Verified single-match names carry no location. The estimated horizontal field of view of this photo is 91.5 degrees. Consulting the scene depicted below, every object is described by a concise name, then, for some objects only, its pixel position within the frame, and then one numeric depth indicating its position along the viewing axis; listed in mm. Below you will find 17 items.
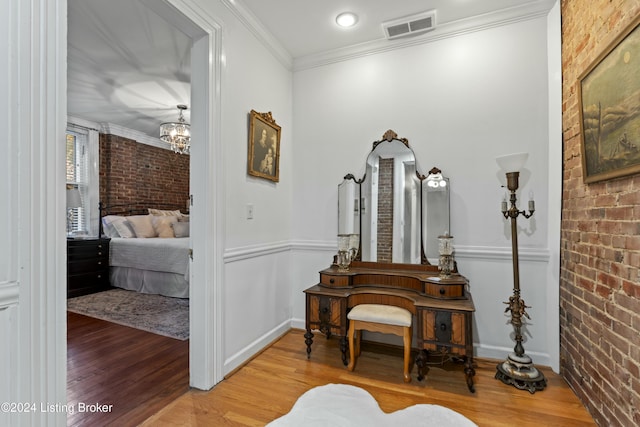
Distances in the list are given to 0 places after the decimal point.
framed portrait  2465
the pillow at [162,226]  5141
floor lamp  2078
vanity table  2082
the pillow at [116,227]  4875
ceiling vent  2443
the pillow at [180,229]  5262
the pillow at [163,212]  5617
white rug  1668
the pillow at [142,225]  4981
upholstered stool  2137
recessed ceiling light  2416
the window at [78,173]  4934
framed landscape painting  1368
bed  4098
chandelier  4254
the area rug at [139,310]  3090
